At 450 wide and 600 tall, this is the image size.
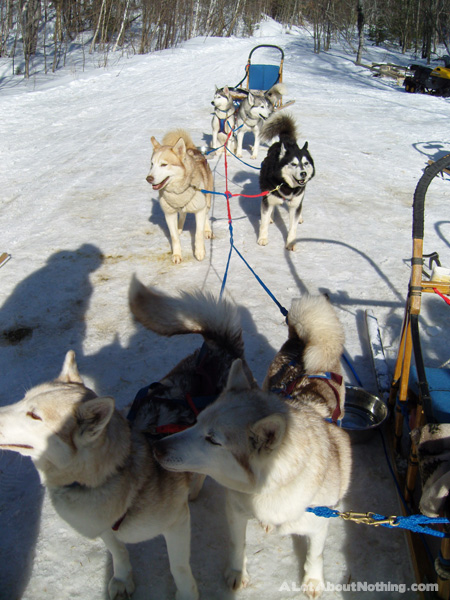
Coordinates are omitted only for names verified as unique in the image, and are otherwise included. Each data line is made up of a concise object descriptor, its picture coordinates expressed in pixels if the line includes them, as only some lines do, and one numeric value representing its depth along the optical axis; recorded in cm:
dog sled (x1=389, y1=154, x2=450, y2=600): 144
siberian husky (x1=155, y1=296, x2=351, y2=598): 148
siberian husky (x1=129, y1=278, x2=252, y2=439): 189
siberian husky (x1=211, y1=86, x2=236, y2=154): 792
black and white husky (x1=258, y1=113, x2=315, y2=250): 461
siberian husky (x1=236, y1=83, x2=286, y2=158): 800
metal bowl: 252
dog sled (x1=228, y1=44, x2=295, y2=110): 1067
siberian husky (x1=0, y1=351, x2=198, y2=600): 141
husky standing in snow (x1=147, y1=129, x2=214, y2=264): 417
